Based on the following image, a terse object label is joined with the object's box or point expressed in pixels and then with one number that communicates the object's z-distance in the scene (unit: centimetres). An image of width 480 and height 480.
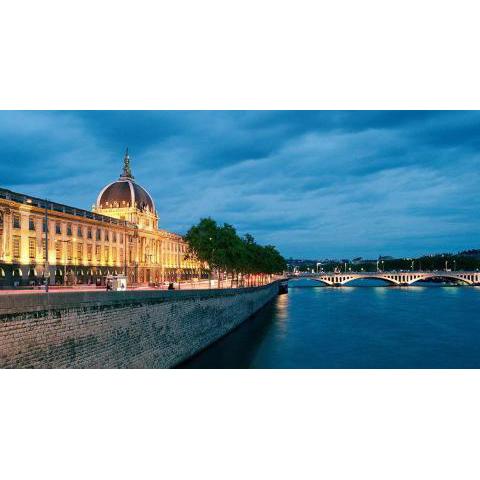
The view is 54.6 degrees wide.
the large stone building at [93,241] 5569
